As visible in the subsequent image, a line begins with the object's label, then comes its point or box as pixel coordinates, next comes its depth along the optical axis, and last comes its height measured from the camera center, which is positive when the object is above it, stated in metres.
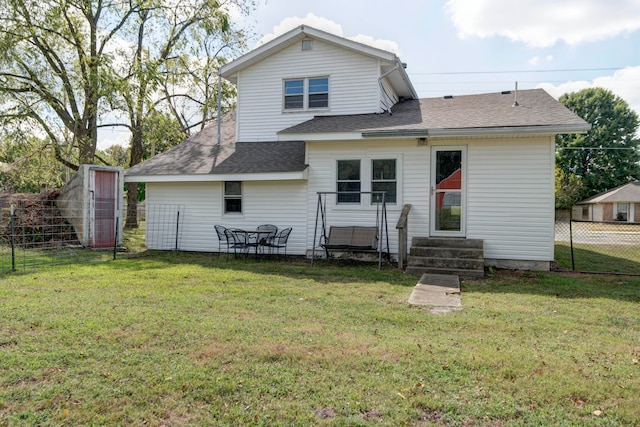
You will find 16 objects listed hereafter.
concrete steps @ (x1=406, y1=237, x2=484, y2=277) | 8.58 -1.00
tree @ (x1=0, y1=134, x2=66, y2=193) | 18.83 +2.46
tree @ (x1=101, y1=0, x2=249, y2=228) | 18.23 +7.41
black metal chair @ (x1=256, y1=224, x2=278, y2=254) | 10.85 -0.64
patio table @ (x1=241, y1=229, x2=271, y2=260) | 10.14 -0.68
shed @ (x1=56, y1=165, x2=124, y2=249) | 12.70 +0.15
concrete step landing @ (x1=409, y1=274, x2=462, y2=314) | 5.79 -1.34
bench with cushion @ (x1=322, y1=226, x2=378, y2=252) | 9.59 -0.70
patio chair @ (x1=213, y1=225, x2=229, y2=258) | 10.95 -0.76
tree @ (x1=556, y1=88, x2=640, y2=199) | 42.25 +7.02
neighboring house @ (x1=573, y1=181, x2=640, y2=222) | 34.00 +0.73
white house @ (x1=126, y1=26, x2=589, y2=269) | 9.23 +1.36
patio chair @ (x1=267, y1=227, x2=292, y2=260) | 10.82 -0.83
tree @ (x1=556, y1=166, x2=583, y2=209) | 36.81 +2.18
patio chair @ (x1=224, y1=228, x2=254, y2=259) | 10.58 -0.86
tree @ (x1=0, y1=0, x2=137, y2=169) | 16.41 +6.17
